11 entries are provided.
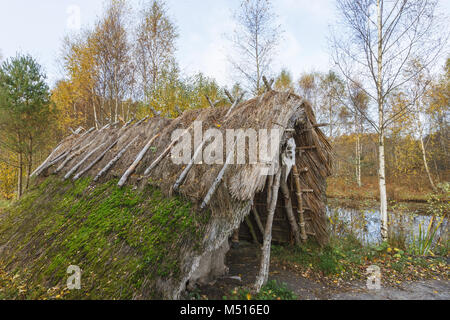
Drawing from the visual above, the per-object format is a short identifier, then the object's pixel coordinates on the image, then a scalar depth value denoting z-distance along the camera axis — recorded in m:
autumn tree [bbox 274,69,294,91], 18.77
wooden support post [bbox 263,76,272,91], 4.39
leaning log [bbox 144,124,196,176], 4.42
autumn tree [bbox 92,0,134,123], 12.22
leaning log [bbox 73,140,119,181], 5.44
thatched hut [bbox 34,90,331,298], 3.37
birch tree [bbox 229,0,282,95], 11.31
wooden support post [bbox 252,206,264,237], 5.92
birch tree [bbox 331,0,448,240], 5.87
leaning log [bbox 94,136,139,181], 5.03
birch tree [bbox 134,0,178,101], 12.33
